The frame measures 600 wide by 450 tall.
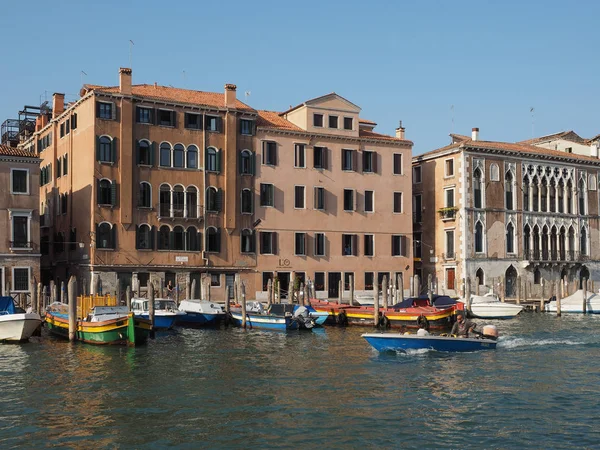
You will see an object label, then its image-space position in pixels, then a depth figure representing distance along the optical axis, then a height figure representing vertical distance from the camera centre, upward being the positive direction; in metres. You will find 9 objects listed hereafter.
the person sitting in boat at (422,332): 24.64 -2.12
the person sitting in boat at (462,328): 25.20 -2.04
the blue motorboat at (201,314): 34.22 -2.04
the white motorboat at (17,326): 27.62 -1.97
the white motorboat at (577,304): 43.69 -2.33
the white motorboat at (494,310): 40.25 -2.38
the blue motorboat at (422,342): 24.50 -2.43
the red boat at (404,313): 33.47 -2.10
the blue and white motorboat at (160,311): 31.77 -1.77
